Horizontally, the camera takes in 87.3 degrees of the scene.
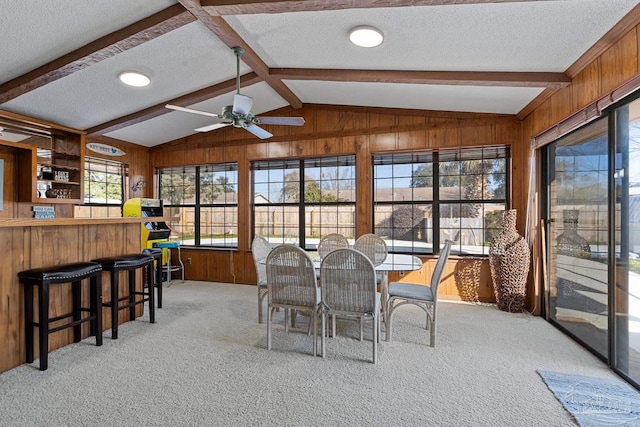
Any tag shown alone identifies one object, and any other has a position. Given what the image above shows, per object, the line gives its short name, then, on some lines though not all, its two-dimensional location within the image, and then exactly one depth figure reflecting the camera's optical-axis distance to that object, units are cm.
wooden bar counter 260
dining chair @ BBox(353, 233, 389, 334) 388
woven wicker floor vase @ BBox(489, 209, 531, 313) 390
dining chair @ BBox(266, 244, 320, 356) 271
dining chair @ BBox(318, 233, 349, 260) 420
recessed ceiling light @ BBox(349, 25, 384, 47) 272
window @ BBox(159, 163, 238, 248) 594
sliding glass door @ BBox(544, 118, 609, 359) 281
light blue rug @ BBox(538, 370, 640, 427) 196
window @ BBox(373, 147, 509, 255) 457
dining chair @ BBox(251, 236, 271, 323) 360
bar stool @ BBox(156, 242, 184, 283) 557
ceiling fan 307
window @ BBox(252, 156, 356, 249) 525
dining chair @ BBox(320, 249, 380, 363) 255
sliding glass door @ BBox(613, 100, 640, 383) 241
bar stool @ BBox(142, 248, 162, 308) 413
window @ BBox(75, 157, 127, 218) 538
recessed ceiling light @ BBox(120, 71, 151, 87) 362
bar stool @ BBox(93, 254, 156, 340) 321
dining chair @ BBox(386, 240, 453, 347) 297
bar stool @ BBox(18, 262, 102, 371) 258
